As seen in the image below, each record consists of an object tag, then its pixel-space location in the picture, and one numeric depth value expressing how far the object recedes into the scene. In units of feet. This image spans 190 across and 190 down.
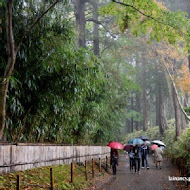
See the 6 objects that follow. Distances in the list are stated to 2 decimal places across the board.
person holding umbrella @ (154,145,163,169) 48.96
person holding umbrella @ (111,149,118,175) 42.50
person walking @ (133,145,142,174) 43.27
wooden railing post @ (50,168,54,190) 22.18
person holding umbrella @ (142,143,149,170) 48.11
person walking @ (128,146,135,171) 44.18
